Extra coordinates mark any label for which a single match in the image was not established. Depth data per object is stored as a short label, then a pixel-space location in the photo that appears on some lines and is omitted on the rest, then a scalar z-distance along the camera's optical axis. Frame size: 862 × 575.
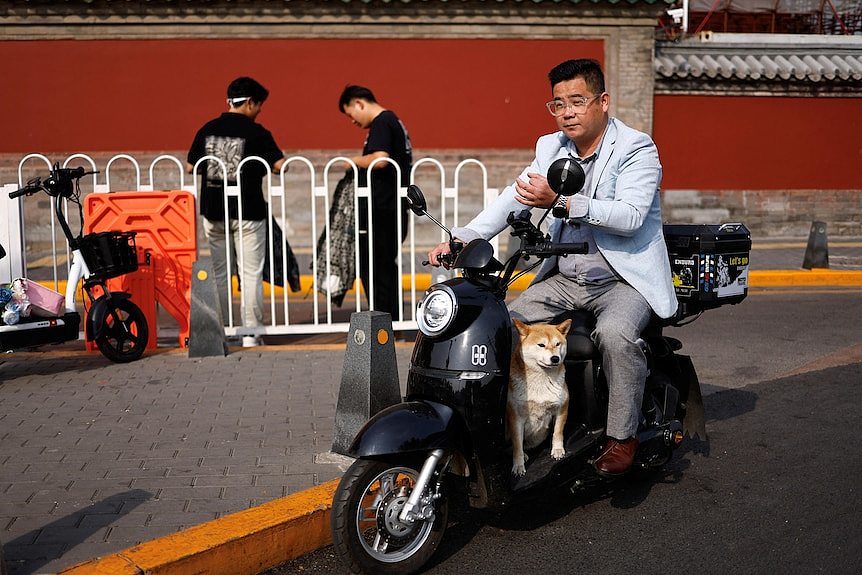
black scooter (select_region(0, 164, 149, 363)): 6.96
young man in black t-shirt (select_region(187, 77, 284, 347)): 8.14
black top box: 4.91
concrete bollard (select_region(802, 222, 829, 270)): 12.89
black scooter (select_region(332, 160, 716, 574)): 3.73
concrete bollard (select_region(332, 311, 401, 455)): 4.89
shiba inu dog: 4.08
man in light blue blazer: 4.34
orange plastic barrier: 7.61
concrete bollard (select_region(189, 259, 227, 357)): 7.25
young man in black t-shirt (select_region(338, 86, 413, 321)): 8.20
